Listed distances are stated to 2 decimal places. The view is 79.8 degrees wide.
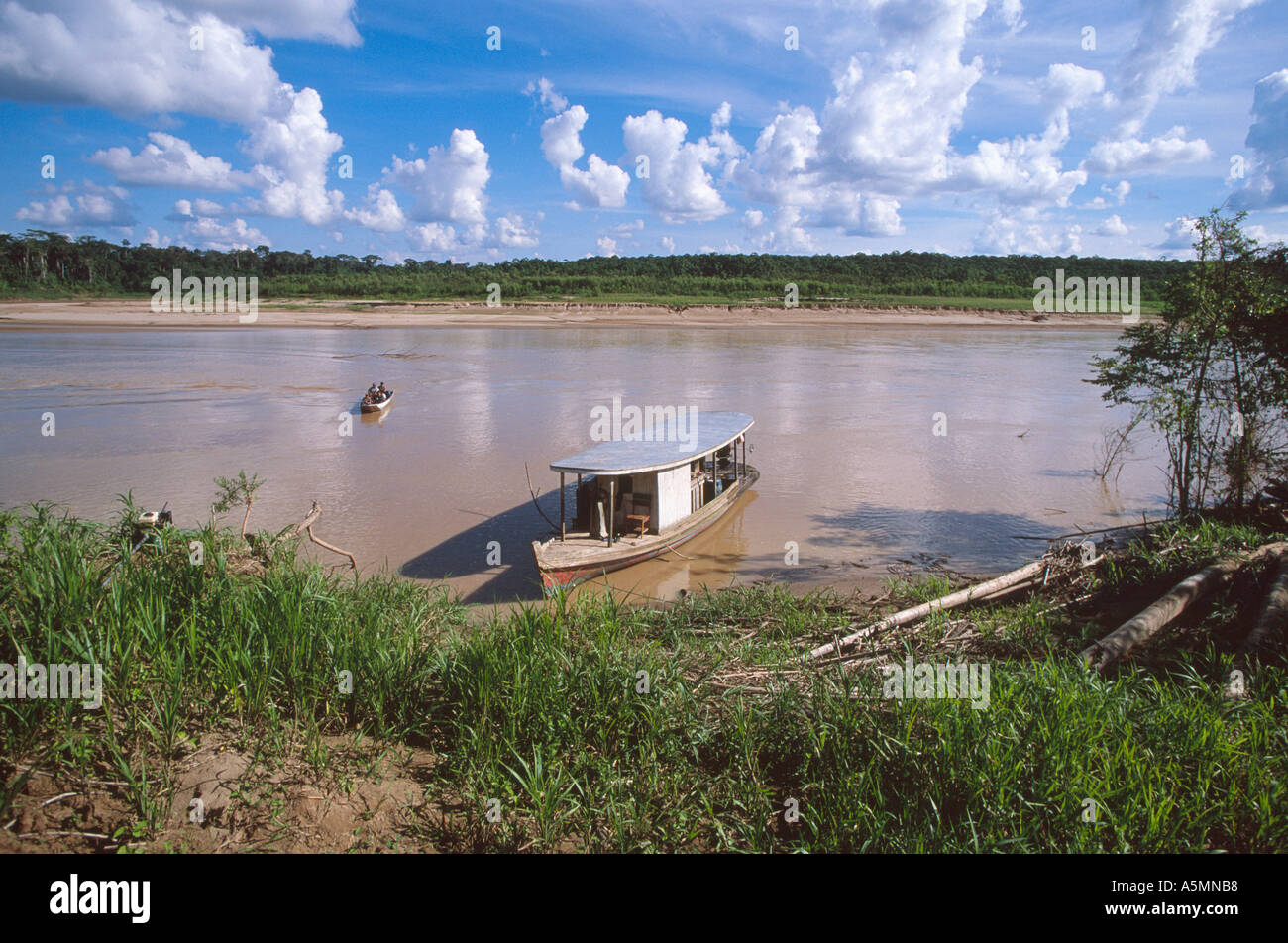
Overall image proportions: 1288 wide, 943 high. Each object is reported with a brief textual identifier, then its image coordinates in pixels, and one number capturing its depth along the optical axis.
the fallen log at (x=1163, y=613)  5.74
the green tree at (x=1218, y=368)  10.06
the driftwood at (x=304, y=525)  7.21
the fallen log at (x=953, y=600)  6.09
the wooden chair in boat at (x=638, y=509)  11.44
